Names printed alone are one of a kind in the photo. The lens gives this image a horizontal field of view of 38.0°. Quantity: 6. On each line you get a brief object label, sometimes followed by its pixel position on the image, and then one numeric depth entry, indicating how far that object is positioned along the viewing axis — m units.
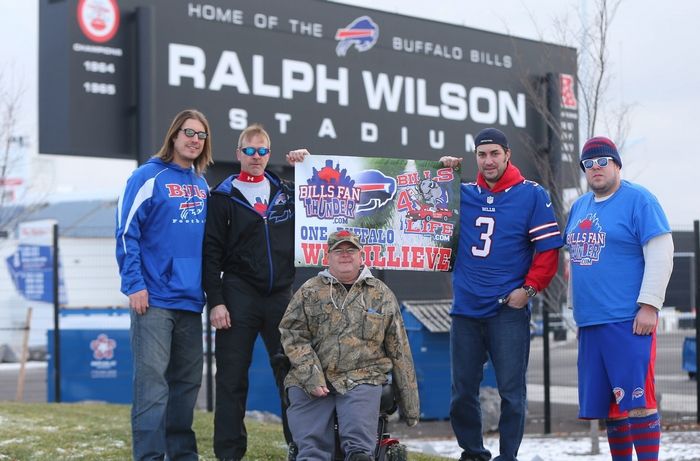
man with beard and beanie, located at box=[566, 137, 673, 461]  5.65
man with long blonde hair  5.80
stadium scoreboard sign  13.38
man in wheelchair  5.68
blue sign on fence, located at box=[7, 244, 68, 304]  24.94
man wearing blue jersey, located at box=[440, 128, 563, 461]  6.20
